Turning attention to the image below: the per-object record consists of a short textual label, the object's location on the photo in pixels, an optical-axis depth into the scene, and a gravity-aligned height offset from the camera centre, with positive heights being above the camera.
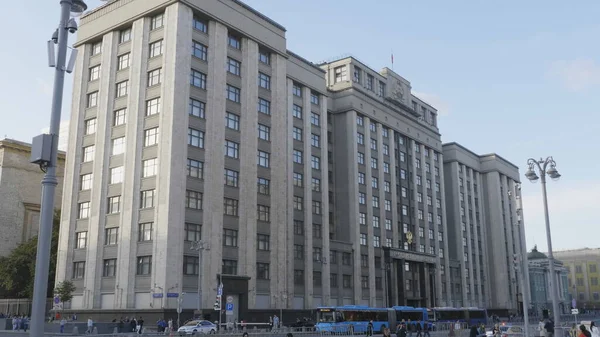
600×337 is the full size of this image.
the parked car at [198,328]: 45.88 -1.67
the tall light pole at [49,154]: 10.80 +2.79
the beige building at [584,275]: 175.38 +9.10
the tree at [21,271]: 69.19 +4.03
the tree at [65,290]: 57.88 +1.52
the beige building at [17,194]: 77.69 +14.59
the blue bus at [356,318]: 54.61 -1.13
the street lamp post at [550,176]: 27.66 +6.37
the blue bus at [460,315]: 73.16 -1.15
